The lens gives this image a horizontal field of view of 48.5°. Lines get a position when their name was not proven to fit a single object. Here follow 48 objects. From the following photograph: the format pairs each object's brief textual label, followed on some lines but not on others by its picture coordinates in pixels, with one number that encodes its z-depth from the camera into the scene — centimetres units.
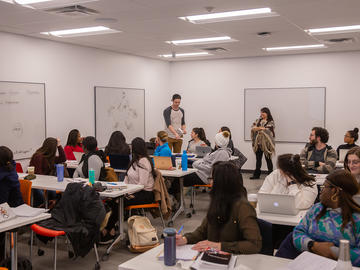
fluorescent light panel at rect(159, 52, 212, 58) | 898
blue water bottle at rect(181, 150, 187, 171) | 571
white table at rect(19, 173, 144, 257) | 425
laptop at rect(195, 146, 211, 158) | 690
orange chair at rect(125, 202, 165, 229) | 475
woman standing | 909
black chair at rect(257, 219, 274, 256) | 260
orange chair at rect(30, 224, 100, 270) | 366
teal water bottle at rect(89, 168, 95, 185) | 446
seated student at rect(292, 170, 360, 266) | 230
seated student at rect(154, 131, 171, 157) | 612
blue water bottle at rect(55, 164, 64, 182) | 480
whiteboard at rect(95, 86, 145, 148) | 820
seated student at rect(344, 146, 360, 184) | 400
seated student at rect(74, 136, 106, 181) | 496
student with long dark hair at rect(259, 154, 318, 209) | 349
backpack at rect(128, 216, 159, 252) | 443
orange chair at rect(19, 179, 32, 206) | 421
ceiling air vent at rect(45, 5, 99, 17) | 463
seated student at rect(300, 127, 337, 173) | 518
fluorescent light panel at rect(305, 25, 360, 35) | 612
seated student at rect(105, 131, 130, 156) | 605
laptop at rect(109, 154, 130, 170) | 593
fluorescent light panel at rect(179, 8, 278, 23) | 501
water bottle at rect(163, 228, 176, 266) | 222
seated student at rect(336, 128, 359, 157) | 683
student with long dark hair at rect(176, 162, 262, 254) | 244
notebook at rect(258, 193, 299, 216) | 309
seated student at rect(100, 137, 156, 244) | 474
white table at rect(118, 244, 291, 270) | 221
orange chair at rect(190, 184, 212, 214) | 647
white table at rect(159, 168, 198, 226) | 543
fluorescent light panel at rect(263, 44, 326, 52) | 806
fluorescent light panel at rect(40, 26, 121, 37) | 616
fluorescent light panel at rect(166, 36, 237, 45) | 704
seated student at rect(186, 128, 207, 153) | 726
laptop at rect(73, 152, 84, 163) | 646
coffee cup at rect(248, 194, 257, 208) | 324
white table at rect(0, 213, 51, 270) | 310
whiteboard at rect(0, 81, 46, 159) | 631
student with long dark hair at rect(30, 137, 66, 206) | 531
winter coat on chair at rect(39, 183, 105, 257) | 372
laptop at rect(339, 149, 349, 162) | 636
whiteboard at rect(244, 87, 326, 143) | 913
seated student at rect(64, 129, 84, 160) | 684
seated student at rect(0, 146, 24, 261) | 380
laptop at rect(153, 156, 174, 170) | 576
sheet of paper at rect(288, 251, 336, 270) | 208
